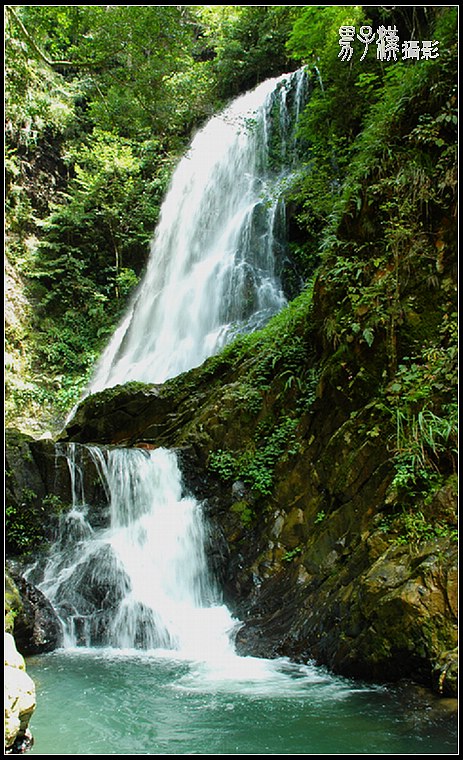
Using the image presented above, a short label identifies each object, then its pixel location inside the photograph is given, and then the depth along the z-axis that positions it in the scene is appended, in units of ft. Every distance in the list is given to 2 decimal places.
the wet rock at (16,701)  10.06
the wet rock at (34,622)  19.49
